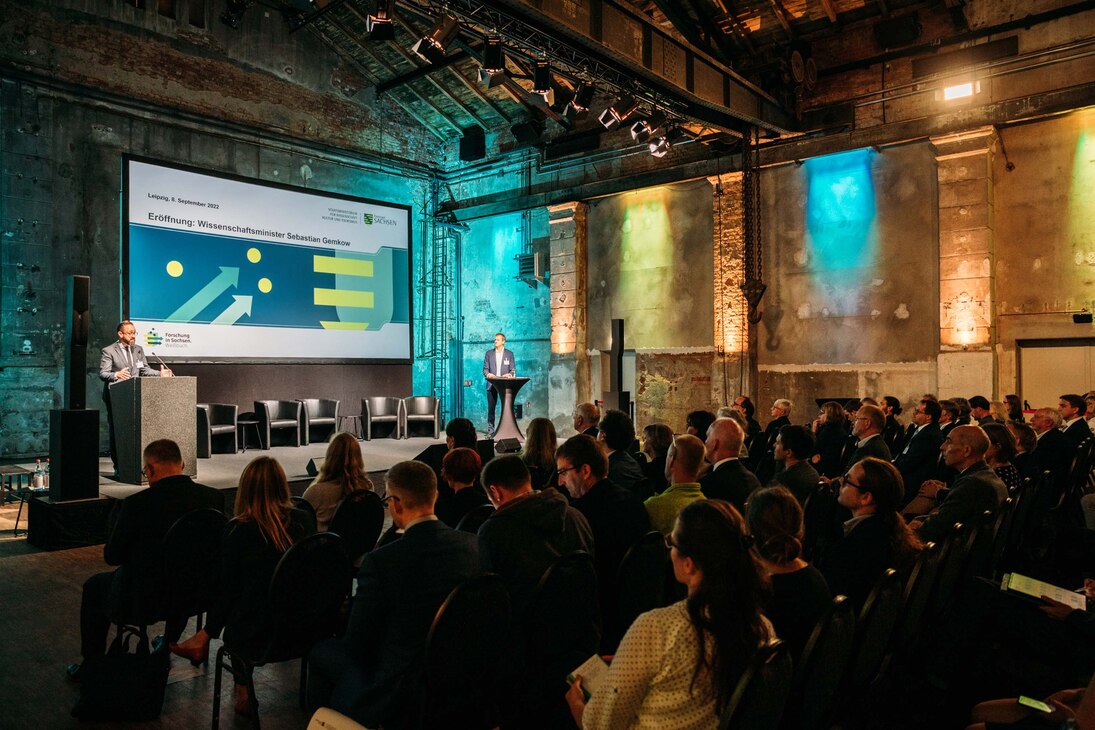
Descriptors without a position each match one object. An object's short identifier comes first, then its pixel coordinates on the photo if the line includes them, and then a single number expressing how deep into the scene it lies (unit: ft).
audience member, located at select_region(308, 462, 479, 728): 7.14
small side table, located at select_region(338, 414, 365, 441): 41.69
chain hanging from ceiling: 37.06
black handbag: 9.62
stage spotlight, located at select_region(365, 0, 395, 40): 23.10
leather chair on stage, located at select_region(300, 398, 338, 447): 34.88
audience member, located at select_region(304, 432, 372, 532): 12.47
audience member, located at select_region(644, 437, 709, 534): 10.87
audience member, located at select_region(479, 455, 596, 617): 8.25
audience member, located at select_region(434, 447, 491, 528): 11.70
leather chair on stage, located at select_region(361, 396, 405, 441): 37.70
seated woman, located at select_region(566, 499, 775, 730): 5.23
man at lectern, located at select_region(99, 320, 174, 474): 24.03
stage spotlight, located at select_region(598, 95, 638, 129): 30.14
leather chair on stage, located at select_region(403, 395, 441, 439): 38.81
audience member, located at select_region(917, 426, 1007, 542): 11.49
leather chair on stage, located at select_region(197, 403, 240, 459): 31.30
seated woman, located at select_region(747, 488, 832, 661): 6.80
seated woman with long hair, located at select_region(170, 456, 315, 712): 9.16
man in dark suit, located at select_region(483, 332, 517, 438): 37.54
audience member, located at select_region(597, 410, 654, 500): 13.54
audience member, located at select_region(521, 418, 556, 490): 14.93
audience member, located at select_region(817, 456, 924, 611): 8.55
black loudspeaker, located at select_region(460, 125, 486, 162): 47.98
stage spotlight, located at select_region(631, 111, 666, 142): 33.35
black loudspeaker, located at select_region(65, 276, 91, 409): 20.20
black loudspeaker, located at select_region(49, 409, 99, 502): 19.80
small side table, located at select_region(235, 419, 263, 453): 33.35
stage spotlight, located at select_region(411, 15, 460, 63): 23.57
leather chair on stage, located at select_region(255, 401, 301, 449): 34.19
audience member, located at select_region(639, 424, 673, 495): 15.66
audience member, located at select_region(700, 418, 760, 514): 12.25
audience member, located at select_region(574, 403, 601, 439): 18.81
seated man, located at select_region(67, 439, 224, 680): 10.19
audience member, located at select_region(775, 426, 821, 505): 13.83
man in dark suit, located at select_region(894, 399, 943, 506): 16.53
